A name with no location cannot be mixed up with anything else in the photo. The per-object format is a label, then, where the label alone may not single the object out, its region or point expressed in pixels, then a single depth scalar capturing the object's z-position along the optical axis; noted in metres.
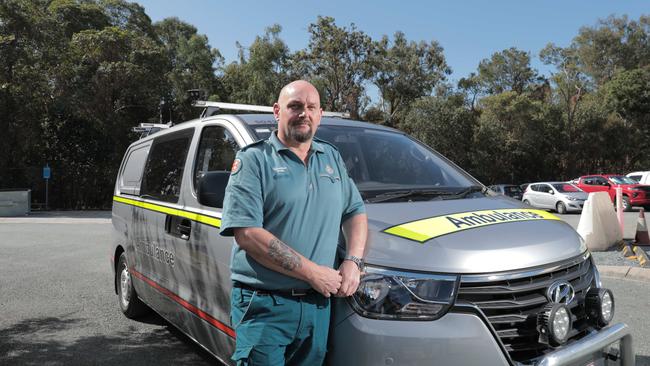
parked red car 20.88
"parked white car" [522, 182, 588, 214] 21.14
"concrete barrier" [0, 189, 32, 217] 20.67
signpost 23.11
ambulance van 2.09
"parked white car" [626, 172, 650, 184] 23.66
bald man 2.03
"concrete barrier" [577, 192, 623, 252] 9.02
